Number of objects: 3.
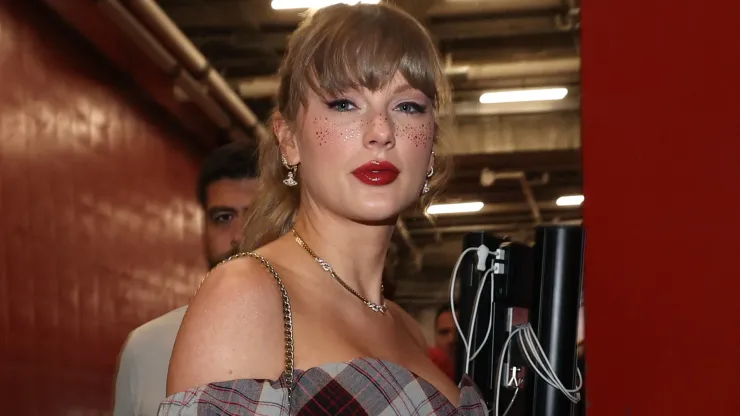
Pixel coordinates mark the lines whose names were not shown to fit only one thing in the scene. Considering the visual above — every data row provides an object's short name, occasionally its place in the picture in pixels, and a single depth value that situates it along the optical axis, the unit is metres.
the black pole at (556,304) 1.40
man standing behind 1.83
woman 1.12
